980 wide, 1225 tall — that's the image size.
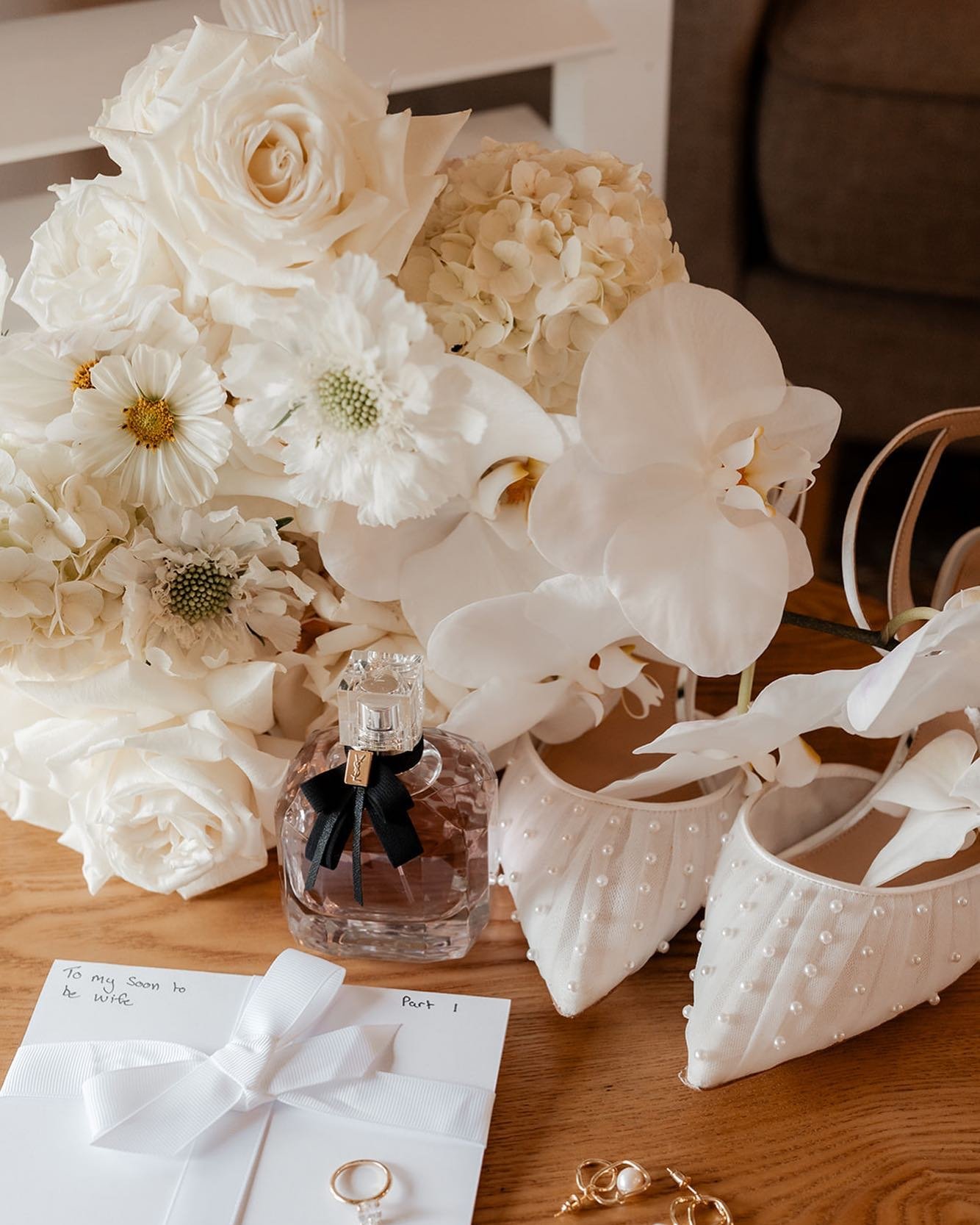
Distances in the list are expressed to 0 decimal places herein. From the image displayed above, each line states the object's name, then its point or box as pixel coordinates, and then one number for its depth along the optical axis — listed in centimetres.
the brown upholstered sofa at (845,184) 142
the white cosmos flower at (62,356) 54
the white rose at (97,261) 55
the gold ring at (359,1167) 51
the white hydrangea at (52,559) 55
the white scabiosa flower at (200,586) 58
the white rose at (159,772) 61
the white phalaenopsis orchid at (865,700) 49
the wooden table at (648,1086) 53
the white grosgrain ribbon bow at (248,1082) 54
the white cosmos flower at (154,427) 54
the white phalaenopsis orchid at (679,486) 51
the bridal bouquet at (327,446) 50
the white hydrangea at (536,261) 56
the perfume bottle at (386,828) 57
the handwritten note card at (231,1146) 51
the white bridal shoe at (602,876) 59
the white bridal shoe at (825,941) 54
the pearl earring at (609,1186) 52
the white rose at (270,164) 50
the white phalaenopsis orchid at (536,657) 55
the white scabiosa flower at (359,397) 45
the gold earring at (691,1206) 51
